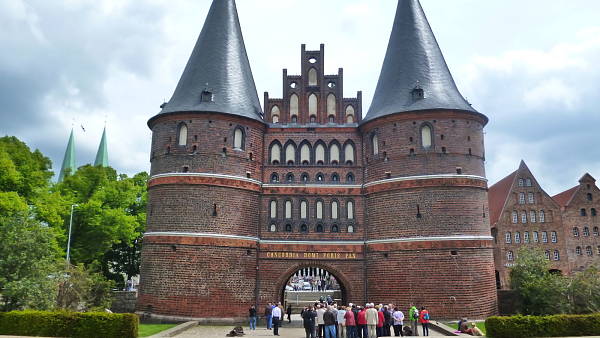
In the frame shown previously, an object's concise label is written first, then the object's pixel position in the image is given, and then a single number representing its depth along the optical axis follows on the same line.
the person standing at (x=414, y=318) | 19.70
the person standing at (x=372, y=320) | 16.55
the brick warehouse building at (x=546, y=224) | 45.59
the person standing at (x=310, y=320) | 17.23
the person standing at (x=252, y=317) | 22.08
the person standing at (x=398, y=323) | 18.75
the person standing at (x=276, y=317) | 19.66
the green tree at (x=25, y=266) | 19.53
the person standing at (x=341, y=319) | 16.92
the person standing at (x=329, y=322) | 16.41
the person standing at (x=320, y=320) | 17.27
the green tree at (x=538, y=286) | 23.53
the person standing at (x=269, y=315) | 22.47
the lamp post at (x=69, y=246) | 28.47
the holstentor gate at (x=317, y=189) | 23.73
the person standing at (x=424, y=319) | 19.19
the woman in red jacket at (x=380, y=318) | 18.21
